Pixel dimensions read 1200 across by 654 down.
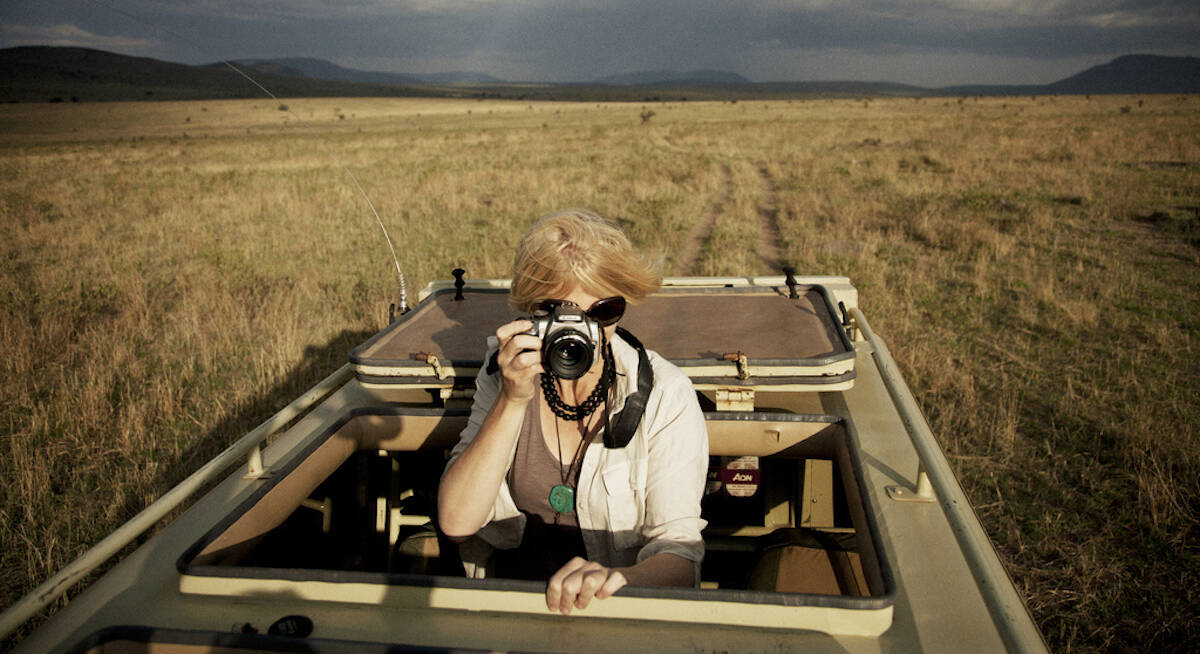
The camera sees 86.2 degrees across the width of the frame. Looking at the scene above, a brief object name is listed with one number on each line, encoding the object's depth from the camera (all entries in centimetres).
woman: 154
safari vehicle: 122
